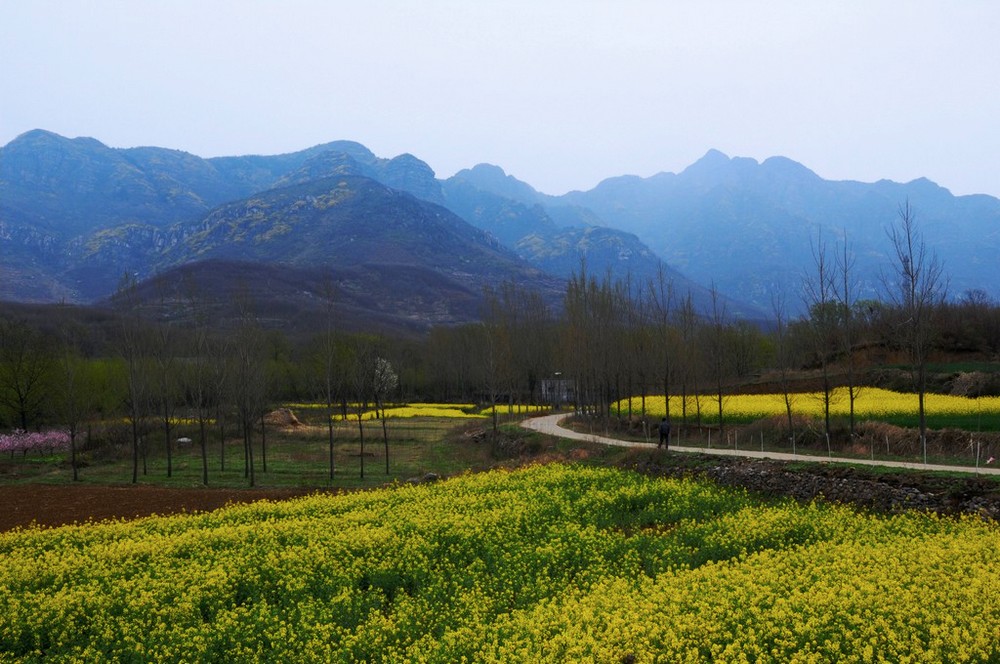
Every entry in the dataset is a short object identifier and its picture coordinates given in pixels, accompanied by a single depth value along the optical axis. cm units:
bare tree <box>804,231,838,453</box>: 3184
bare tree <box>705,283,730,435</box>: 6540
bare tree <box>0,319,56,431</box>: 6188
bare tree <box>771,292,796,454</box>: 3337
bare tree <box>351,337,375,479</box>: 3940
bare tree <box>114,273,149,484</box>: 3862
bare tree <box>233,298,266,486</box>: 3694
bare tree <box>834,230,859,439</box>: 3144
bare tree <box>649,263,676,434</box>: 4497
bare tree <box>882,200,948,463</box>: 2816
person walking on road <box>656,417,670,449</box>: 3306
